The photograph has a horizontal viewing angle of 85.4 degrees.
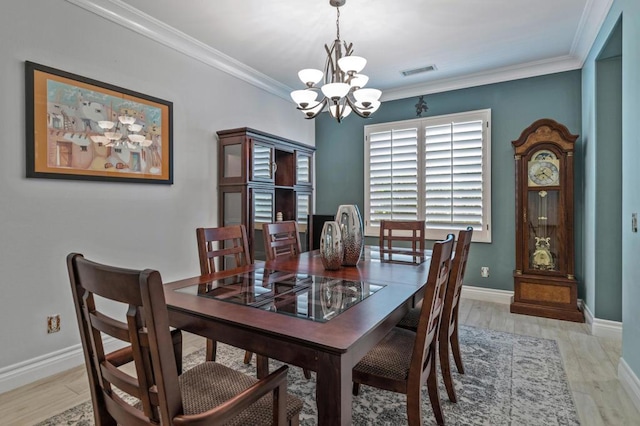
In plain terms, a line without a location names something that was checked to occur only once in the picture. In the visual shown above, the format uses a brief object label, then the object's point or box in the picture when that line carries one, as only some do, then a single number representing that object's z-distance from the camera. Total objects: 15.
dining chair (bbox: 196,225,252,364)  2.13
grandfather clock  3.53
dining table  1.06
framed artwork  2.32
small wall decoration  4.53
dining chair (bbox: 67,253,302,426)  0.82
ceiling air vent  3.96
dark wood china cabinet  3.54
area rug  1.88
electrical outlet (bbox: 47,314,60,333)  2.41
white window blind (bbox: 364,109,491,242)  4.15
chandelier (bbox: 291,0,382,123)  2.33
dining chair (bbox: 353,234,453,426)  1.42
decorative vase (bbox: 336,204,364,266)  2.19
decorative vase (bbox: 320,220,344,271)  2.05
